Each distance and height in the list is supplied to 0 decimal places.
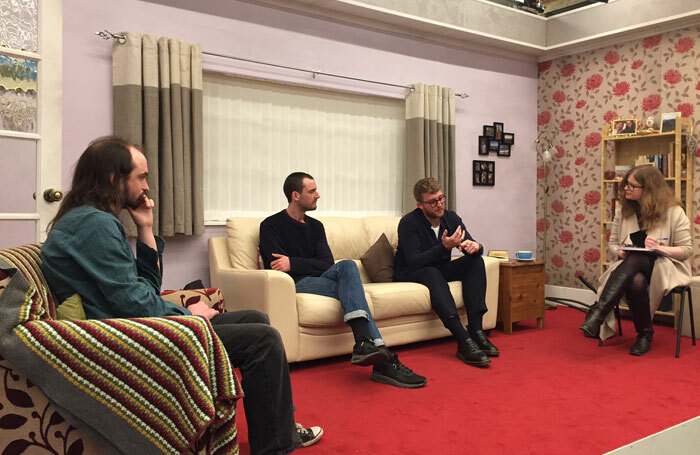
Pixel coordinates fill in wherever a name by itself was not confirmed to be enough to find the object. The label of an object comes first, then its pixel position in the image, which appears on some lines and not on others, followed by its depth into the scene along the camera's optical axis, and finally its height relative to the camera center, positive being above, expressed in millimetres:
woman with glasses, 3738 -262
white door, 2795 +477
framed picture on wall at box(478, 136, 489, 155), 5590 +662
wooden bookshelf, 4699 +472
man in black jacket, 3533 -296
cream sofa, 3252 -461
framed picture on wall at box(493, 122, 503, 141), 5695 +819
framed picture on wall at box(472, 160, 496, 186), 5576 +405
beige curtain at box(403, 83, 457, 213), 4918 +640
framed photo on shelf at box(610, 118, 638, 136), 4980 +753
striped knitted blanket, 1444 -373
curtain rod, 3634 +1084
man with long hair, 1639 -157
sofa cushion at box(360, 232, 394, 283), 4016 -306
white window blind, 4227 +532
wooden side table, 4254 -544
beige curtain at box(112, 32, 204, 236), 3646 +615
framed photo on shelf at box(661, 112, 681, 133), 4734 +748
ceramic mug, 4450 -291
